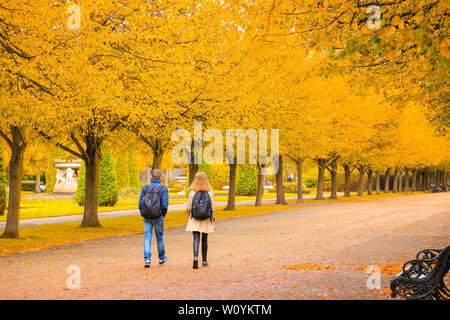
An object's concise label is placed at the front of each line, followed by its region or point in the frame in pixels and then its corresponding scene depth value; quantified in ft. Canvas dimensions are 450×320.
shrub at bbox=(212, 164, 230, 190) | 219.20
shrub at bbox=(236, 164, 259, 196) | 160.35
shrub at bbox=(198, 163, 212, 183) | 145.33
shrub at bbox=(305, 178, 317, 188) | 248.73
